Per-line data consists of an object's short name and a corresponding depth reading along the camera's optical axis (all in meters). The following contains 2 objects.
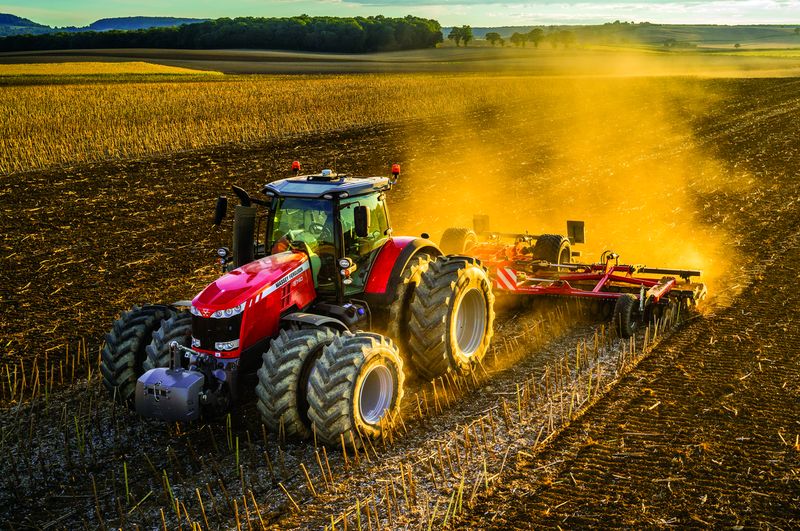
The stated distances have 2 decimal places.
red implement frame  11.07
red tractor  7.11
